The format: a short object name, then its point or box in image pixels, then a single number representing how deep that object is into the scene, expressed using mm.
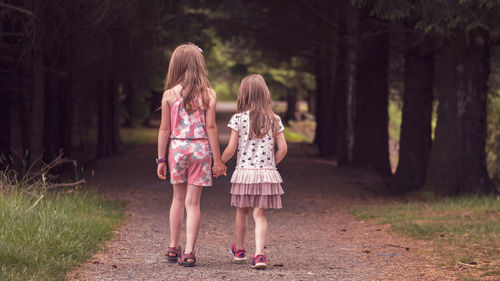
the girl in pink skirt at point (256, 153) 6332
